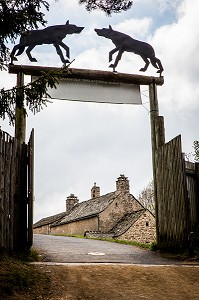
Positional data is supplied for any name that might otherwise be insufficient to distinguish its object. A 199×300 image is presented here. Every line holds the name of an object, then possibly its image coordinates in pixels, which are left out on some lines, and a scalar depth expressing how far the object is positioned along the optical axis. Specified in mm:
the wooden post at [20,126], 9648
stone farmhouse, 28734
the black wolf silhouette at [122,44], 11133
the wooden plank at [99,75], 10304
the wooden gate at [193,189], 9828
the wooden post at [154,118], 10906
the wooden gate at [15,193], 7461
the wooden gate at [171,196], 9344
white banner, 10727
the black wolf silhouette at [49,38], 10234
